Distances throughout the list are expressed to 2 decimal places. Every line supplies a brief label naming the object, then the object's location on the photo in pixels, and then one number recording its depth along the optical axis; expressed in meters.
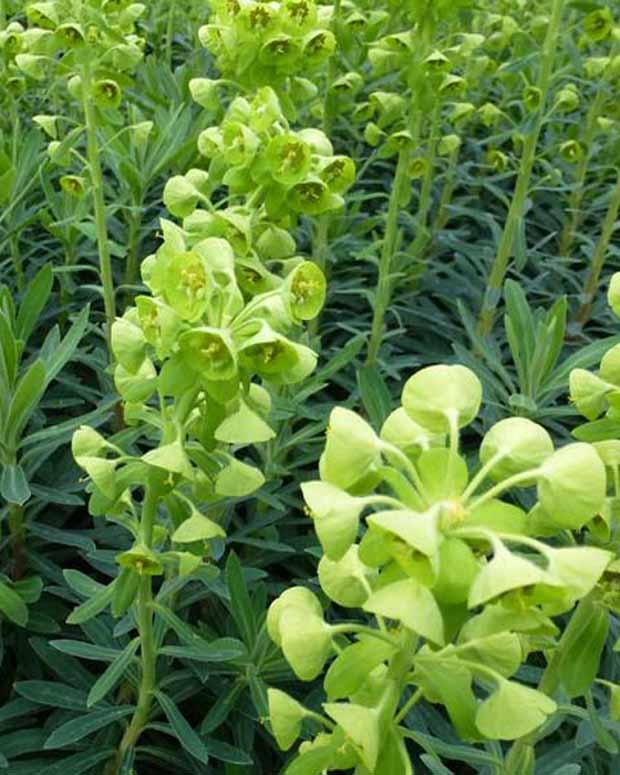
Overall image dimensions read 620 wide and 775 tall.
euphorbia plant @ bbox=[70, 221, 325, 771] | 0.41
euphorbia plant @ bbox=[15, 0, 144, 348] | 0.73
